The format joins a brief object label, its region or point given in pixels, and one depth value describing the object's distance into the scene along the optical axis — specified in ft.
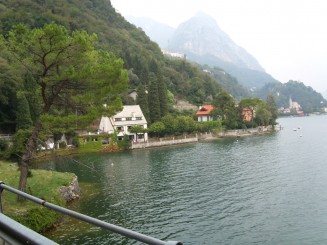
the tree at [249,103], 319.88
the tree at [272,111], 357.20
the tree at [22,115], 187.93
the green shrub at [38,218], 63.00
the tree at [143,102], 271.90
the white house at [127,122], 251.39
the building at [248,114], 329.50
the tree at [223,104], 320.50
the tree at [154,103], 275.39
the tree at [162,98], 283.79
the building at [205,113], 336.86
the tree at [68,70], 65.31
